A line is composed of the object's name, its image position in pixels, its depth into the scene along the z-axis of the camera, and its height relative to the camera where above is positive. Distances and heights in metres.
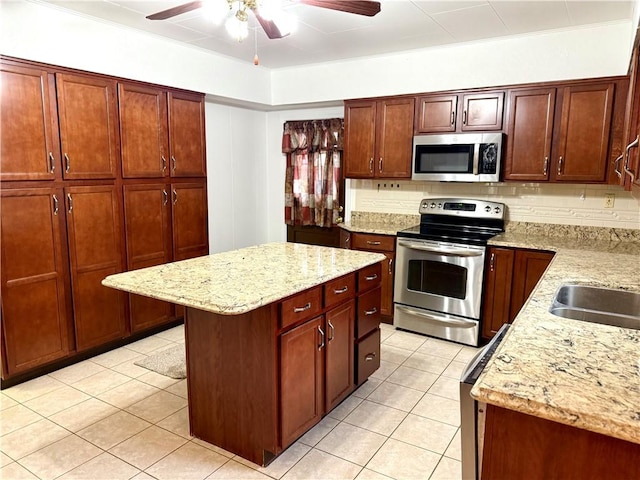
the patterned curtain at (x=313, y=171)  4.88 +0.12
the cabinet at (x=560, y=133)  3.27 +0.39
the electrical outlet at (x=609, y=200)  3.52 -0.13
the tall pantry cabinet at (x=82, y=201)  2.84 -0.17
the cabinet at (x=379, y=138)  4.05 +0.42
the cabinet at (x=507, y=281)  3.38 -0.78
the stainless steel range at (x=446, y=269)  3.61 -0.75
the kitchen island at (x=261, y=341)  2.03 -0.81
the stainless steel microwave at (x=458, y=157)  3.60 +0.22
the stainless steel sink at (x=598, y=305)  1.85 -0.55
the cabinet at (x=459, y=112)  3.64 +0.60
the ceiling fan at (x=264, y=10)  1.98 +0.81
